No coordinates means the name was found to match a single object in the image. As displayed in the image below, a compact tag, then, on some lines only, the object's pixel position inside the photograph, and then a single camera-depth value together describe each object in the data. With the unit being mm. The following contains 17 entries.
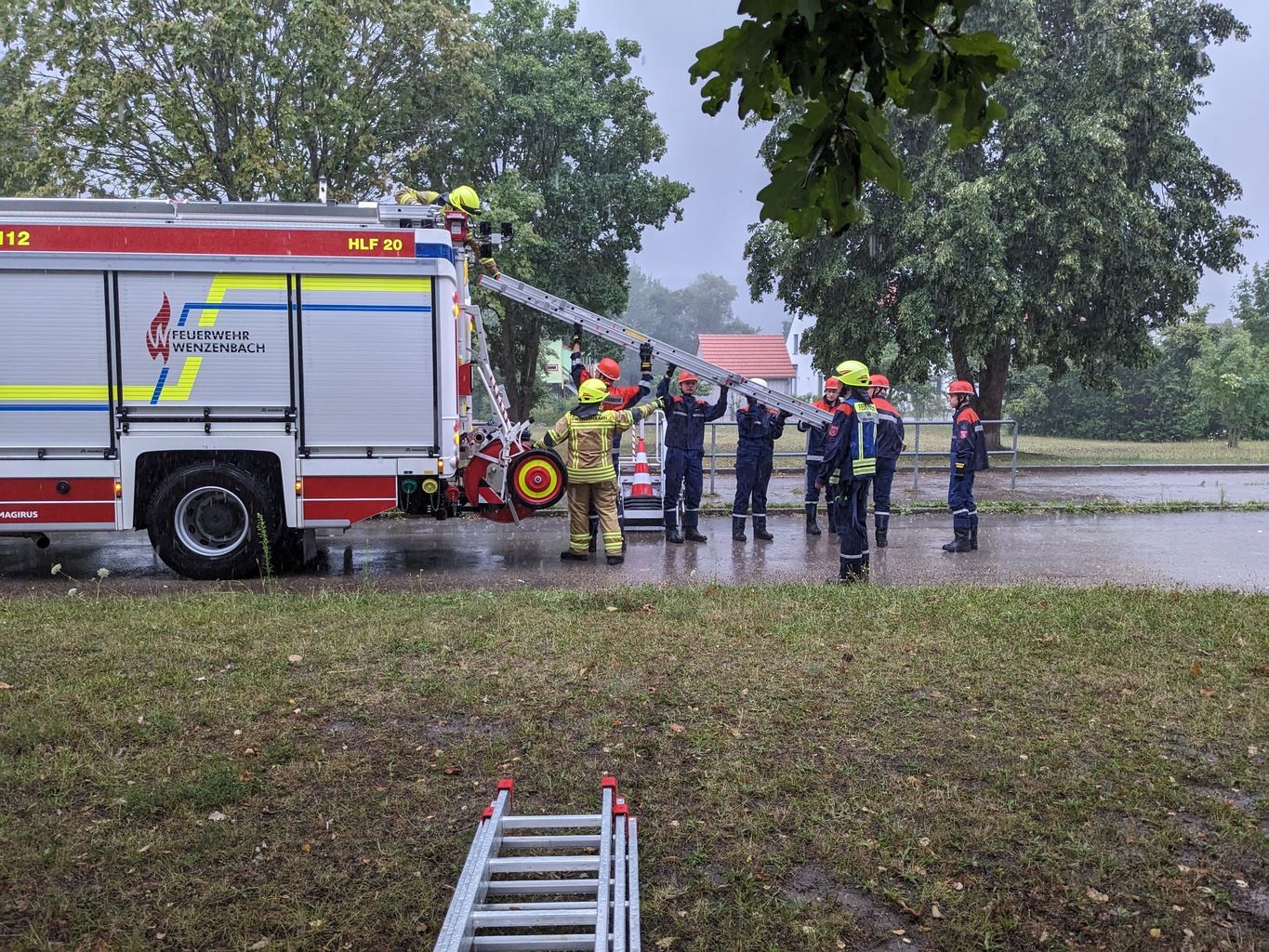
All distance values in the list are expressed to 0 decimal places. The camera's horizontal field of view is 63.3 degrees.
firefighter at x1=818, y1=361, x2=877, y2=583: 9156
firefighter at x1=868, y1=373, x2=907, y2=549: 10859
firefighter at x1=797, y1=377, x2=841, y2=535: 12734
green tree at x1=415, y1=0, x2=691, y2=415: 22719
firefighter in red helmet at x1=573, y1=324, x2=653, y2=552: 11125
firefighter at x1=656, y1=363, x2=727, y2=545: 12148
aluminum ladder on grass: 3053
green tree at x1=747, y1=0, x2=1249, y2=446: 21844
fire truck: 9133
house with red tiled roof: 52428
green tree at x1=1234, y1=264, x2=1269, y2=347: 42562
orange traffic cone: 12875
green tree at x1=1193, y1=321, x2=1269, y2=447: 33031
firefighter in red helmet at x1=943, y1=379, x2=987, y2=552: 11289
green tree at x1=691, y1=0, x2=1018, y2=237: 2744
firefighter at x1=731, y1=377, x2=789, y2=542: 12312
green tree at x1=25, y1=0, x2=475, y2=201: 15688
